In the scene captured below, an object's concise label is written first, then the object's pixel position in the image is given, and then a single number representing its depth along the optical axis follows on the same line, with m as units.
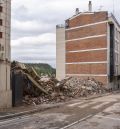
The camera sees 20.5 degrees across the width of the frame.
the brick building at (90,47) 58.66
